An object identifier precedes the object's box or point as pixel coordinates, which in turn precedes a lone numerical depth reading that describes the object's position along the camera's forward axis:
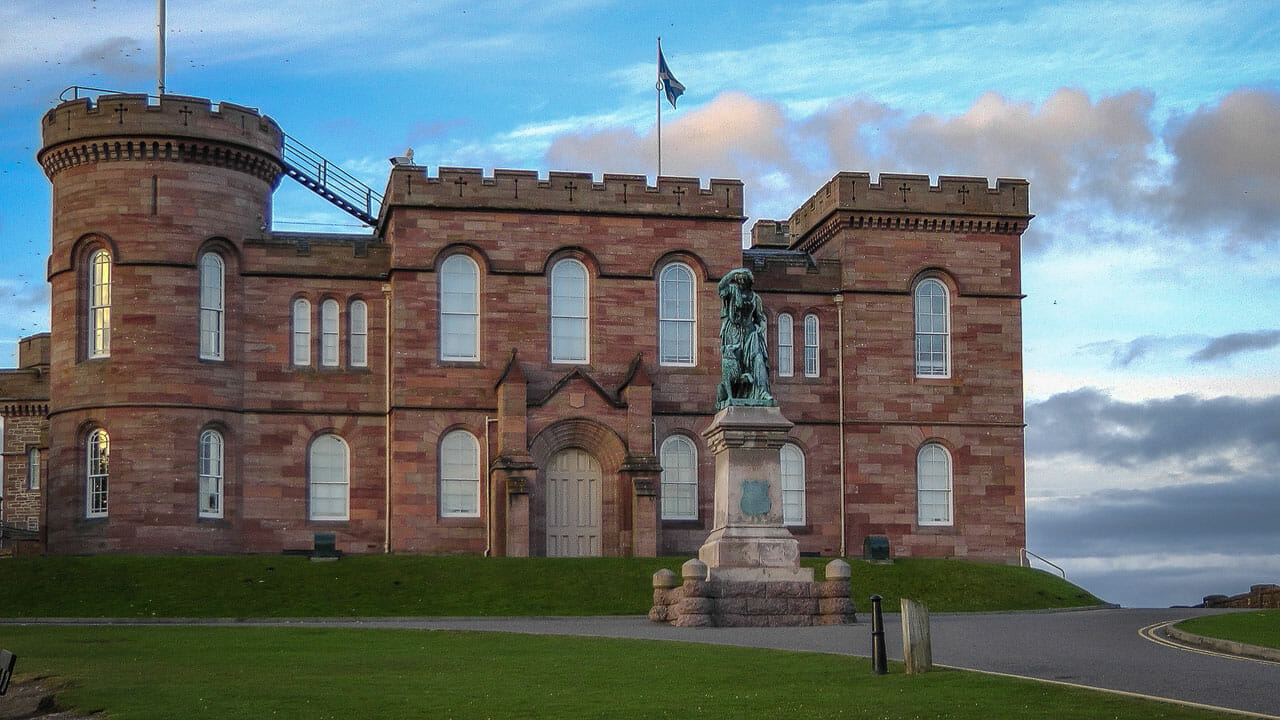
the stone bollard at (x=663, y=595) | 30.94
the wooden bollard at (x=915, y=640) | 20.25
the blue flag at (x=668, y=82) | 51.78
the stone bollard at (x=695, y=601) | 29.47
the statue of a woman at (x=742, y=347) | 31.16
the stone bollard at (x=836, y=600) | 30.19
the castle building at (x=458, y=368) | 44.78
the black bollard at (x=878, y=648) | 20.58
